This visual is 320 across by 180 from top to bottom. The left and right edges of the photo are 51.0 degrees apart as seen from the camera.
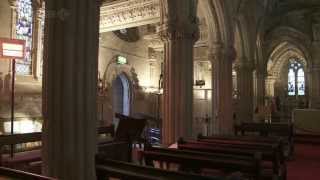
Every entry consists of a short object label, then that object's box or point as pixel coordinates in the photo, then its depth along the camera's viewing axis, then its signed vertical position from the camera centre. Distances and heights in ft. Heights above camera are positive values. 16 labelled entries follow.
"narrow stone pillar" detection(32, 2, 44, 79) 41.06 +7.05
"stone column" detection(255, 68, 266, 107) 68.33 +2.24
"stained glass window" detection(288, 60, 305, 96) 90.79 +4.88
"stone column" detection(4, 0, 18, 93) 36.99 +7.47
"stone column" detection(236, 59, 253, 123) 53.62 +1.27
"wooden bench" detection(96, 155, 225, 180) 10.21 -2.47
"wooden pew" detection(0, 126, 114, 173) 19.89 -3.85
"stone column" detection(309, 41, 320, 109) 72.08 +4.14
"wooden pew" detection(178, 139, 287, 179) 16.66 -2.88
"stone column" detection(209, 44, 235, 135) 40.88 +0.49
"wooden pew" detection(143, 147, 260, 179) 12.88 -2.70
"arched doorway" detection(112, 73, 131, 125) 58.95 +0.33
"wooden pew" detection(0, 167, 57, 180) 9.72 -2.41
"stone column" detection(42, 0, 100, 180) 15.01 +0.17
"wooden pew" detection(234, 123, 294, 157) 33.22 -3.37
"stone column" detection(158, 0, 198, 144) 27.58 +2.08
